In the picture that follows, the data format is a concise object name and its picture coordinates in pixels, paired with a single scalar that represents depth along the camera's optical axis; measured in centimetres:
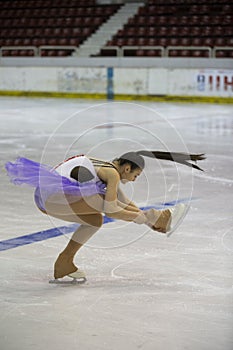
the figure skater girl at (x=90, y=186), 600
